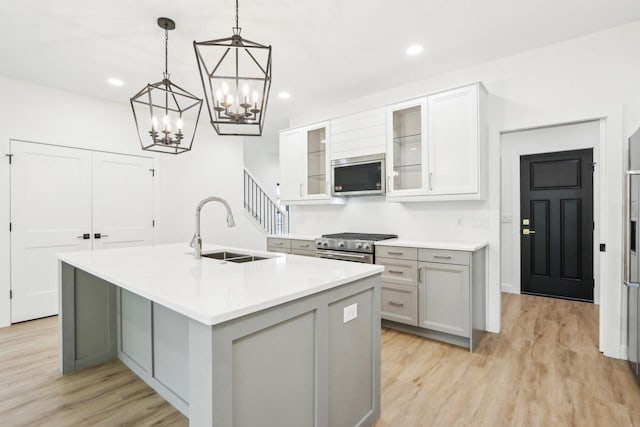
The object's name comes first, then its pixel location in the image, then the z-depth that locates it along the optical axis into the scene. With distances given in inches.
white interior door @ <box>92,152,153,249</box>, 168.1
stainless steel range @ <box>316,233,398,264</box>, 136.7
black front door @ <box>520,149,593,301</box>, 170.1
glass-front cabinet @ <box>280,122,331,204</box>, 170.1
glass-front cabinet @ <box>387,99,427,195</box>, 135.6
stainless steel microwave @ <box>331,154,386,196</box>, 147.5
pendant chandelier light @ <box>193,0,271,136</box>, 68.7
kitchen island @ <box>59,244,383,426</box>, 45.4
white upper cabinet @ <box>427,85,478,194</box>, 120.3
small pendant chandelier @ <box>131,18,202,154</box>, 92.5
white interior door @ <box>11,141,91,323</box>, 145.4
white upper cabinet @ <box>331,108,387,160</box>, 146.4
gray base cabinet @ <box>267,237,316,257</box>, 163.5
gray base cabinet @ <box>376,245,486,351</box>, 114.4
